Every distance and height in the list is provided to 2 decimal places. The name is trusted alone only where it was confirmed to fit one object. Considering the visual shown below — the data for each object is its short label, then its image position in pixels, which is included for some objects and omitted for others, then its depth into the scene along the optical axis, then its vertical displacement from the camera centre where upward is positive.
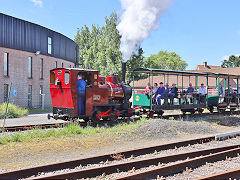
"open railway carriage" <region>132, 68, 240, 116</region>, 13.88 -0.56
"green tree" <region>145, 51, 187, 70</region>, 74.62 +9.05
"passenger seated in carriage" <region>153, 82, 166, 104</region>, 13.91 -0.09
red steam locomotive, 10.65 -0.16
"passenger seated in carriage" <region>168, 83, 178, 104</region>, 14.72 -0.10
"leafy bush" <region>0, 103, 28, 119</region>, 16.02 -1.32
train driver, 10.83 -0.02
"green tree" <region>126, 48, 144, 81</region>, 41.75 +4.66
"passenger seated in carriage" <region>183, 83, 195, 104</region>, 15.81 -0.23
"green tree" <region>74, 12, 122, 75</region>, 43.22 +7.45
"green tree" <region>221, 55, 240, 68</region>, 92.11 +11.21
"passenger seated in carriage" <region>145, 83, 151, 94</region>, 13.93 +0.13
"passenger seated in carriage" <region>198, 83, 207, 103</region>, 16.95 -0.05
